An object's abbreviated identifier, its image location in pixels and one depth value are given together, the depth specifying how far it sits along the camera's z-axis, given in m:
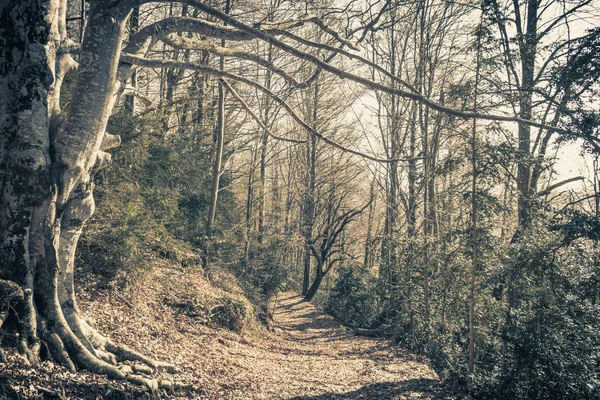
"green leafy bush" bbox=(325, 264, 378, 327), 18.30
